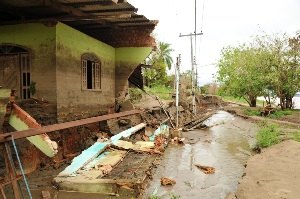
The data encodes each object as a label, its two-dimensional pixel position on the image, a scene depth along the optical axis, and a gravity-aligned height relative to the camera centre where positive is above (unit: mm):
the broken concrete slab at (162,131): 9101 -1640
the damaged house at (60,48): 6393 +1752
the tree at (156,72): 27801 +3170
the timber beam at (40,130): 3270 -602
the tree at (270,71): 17736 +2187
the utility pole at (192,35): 19999 +5797
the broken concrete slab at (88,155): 5333 -1744
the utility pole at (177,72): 10134 +1163
